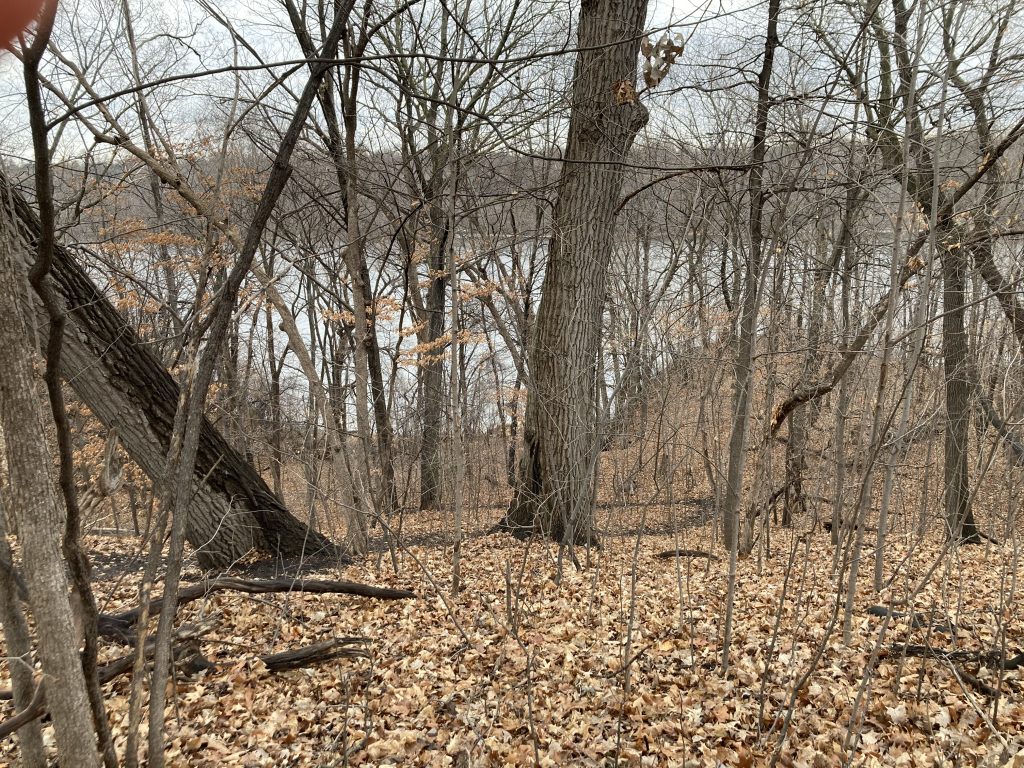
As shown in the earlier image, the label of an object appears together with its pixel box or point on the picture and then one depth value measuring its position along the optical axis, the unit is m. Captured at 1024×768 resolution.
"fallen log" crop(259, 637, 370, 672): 3.57
